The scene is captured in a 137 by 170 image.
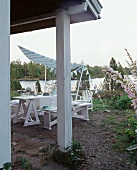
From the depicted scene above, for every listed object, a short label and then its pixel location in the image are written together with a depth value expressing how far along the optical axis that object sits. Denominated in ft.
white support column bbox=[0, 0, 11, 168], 4.13
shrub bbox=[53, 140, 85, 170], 7.11
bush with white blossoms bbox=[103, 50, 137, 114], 3.31
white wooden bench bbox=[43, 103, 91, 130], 13.25
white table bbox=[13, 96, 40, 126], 14.21
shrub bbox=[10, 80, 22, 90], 27.30
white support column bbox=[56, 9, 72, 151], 7.79
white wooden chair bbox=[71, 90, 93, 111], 20.88
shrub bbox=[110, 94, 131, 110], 21.11
